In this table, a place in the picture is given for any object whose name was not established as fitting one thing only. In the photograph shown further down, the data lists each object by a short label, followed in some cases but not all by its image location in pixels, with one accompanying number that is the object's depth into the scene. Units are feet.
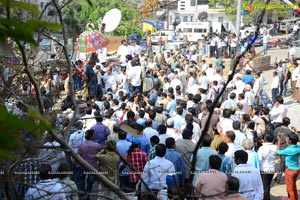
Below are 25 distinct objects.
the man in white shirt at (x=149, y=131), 23.95
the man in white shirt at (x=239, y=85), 37.55
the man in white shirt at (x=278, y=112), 31.71
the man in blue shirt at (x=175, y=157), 19.93
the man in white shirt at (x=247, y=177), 17.88
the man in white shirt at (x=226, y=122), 26.45
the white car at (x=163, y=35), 114.60
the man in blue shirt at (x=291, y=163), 22.02
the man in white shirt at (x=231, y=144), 21.53
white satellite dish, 59.88
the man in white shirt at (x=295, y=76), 47.37
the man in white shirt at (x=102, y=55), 53.90
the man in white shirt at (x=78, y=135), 20.22
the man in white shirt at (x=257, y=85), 39.93
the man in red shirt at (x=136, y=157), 19.72
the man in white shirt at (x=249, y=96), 34.93
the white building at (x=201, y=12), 145.31
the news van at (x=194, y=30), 114.42
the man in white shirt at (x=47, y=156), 13.76
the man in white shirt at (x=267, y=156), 22.84
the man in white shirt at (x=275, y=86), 44.83
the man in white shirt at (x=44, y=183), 14.19
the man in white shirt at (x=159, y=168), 17.78
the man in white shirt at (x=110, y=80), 43.01
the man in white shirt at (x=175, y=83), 40.44
